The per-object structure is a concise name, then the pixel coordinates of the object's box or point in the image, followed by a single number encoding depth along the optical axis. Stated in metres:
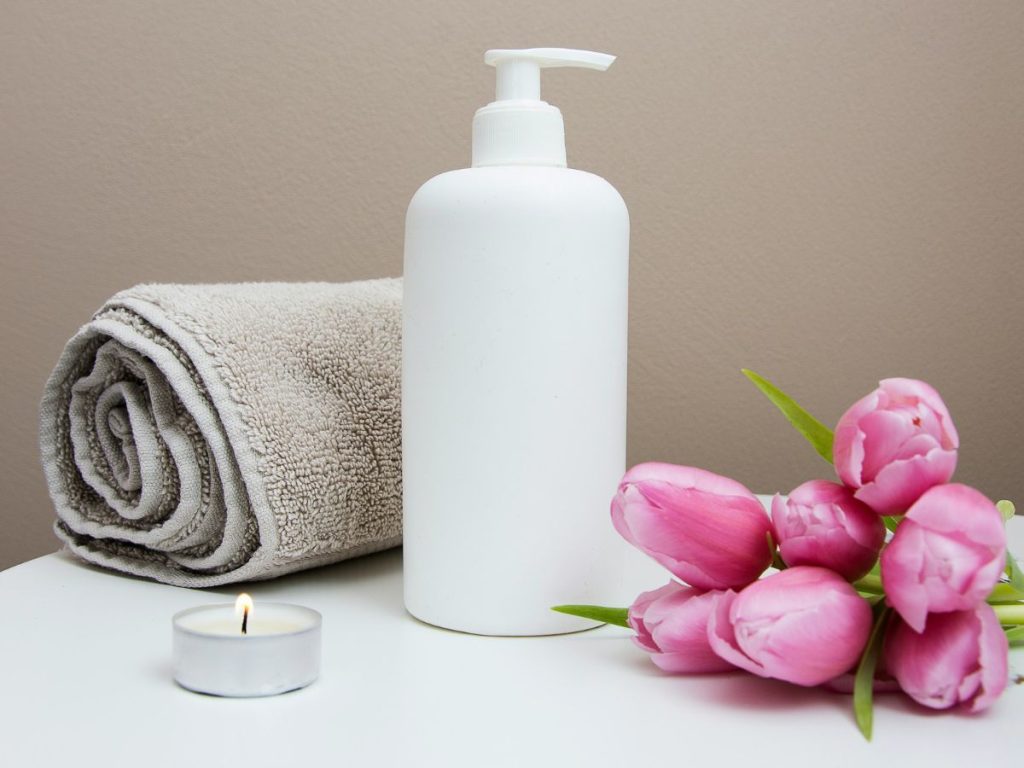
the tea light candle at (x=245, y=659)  0.37
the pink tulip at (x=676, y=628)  0.38
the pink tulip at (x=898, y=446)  0.35
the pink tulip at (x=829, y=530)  0.36
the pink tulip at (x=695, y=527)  0.38
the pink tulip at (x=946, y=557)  0.33
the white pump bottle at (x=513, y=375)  0.44
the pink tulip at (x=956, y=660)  0.34
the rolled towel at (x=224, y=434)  0.49
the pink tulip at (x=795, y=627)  0.34
